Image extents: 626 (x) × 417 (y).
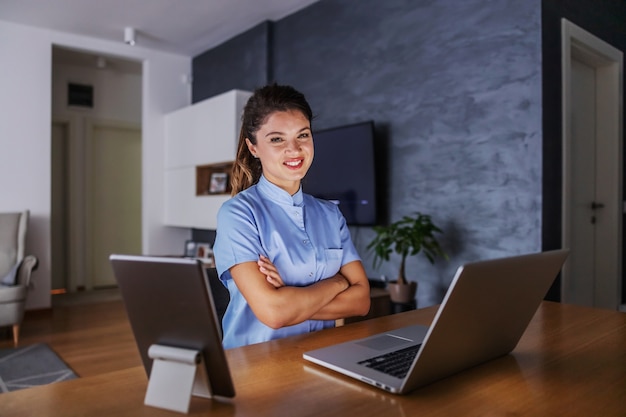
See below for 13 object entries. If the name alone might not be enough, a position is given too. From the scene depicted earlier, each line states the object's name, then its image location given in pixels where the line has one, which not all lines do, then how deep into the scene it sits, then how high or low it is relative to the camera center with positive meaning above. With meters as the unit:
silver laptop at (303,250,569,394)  0.74 -0.20
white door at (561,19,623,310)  3.40 +0.24
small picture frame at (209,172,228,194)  4.91 +0.31
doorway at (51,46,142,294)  6.02 +0.55
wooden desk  0.71 -0.28
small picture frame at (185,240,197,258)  5.43 -0.39
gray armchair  3.78 -0.45
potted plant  2.96 -0.19
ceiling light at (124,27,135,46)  4.76 +1.75
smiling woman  1.23 -0.09
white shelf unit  4.53 +0.64
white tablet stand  0.68 -0.23
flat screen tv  3.44 +0.31
